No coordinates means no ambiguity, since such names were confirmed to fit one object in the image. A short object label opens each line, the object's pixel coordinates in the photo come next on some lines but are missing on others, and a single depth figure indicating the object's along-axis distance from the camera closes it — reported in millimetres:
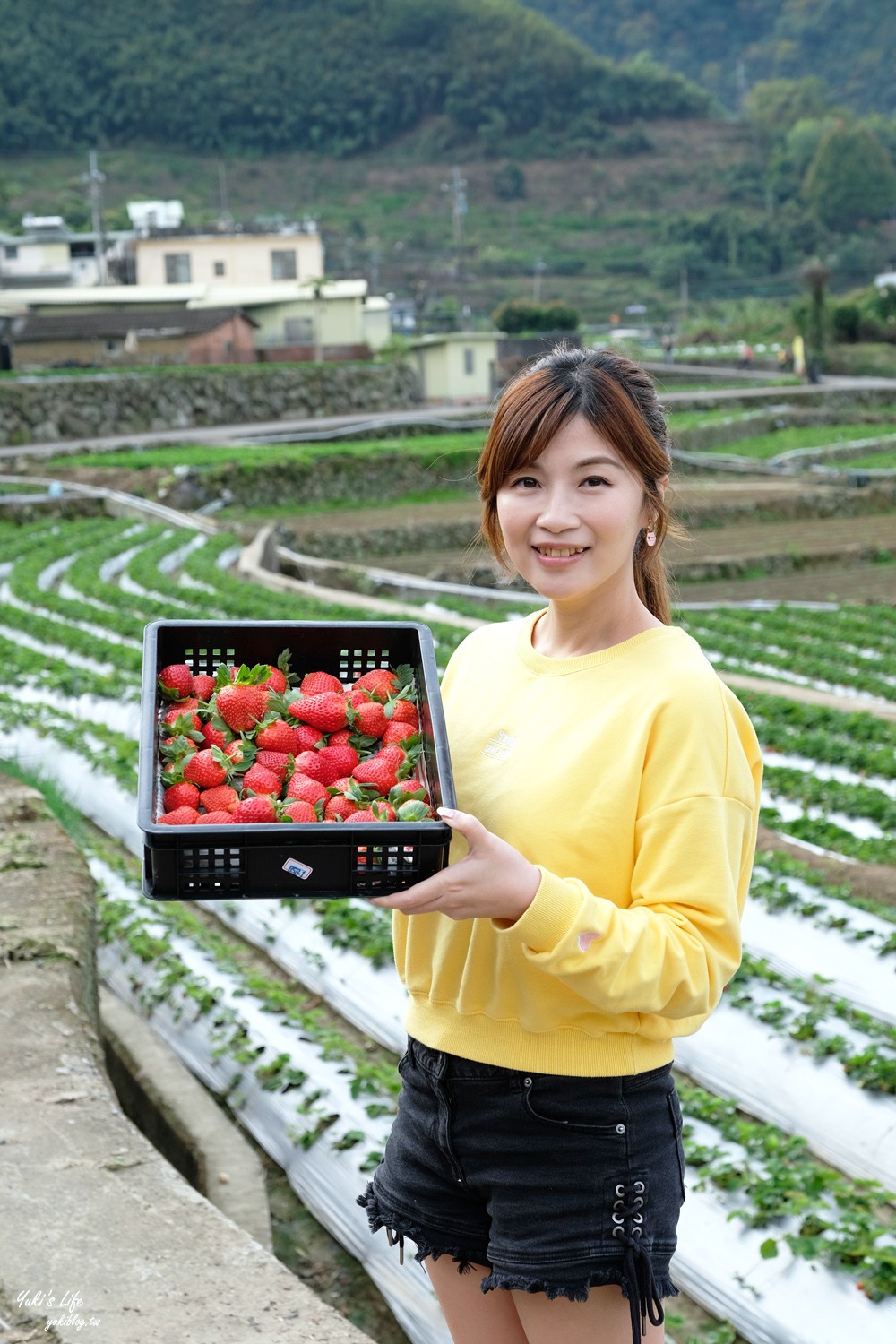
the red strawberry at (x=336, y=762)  2084
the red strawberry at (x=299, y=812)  1888
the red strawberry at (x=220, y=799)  1967
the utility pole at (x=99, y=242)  47594
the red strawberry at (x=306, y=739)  2154
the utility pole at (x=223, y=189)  89188
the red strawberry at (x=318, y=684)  2230
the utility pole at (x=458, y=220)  63062
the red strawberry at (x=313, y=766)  2064
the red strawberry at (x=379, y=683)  2223
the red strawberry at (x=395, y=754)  2031
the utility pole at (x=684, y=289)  73300
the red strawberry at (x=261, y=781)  2029
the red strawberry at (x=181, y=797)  1978
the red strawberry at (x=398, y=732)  2119
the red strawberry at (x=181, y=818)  1887
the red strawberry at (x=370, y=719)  2152
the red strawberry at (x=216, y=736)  2148
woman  1699
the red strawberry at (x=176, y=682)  2234
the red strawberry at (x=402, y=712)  2148
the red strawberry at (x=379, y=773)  1996
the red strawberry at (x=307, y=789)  1983
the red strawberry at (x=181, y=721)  2115
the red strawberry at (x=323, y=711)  2166
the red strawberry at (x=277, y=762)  2084
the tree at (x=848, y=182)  96188
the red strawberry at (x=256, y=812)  1890
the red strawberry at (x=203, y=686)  2240
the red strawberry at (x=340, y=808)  1919
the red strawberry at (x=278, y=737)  2125
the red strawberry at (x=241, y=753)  2074
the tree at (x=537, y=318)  49688
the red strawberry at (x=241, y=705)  2156
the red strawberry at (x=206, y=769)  2027
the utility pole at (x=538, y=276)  72875
